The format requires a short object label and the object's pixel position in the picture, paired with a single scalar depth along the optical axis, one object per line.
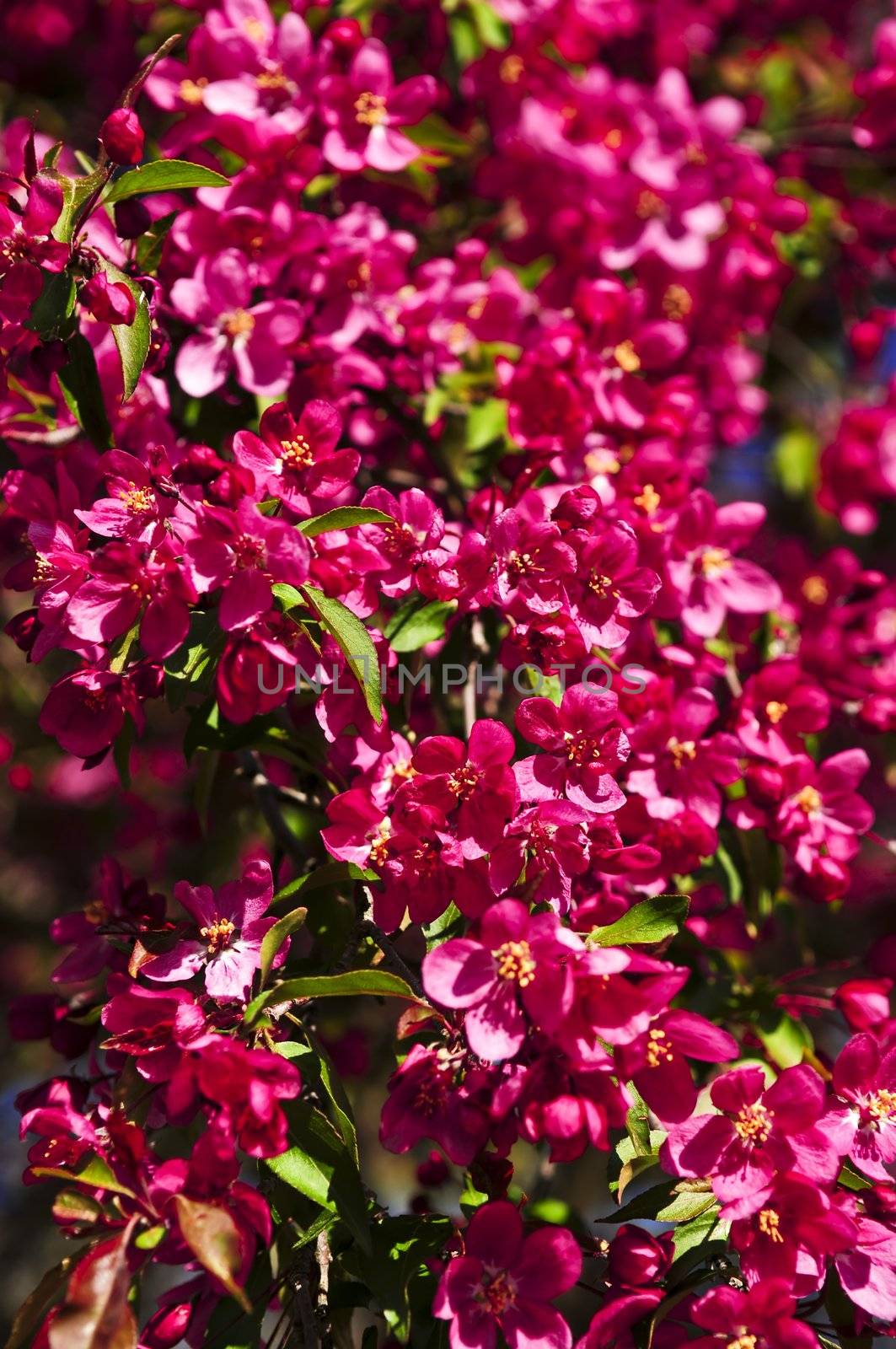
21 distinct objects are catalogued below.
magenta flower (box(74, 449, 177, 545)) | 1.00
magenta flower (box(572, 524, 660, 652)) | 1.02
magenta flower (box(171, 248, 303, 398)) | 1.07
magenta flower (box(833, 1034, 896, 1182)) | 1.02
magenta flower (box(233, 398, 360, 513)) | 1.02
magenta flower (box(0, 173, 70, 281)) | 1.01
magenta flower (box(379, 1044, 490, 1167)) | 0.99
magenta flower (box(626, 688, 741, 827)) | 1.06
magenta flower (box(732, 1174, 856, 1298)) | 0.98
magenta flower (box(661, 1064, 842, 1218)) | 0.99
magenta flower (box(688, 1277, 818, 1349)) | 0.97
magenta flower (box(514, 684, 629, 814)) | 1.01
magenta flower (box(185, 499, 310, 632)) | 0.98
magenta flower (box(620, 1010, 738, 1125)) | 0.99
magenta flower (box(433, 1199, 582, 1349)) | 0.98
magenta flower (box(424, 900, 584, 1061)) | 0.97
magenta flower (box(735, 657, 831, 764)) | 1.08
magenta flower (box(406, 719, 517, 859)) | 1.00
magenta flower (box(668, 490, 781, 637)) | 1.09
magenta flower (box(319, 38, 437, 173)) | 1.11
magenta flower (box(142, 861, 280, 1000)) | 1.00
